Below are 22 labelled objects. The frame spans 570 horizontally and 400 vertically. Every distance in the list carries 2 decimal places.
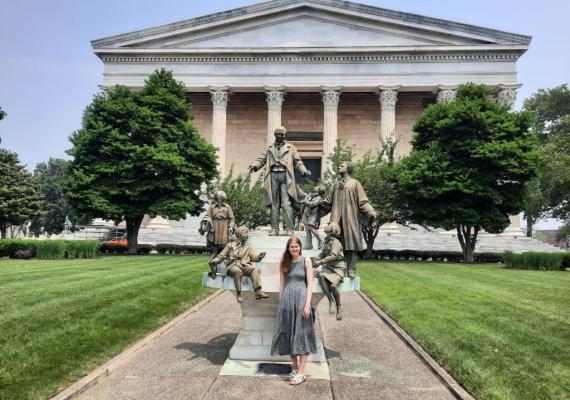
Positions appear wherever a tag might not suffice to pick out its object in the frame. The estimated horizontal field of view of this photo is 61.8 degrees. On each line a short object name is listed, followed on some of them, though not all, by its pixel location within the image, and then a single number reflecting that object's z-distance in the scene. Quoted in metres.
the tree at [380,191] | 31.25
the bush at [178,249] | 35.38
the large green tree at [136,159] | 30.67
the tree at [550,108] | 58.59
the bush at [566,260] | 25.55
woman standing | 6.92
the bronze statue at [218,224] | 9.67
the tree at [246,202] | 33.00
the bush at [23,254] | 27.70
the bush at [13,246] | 28.25
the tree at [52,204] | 79.62
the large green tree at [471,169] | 29.05
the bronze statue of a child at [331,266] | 7.55
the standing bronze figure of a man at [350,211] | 8.59
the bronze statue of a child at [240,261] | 7.55
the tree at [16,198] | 49.63
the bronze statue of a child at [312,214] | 9.13
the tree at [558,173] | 45.91
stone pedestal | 8.10
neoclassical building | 42.06
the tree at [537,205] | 53.90
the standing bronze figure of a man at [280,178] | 9.96
